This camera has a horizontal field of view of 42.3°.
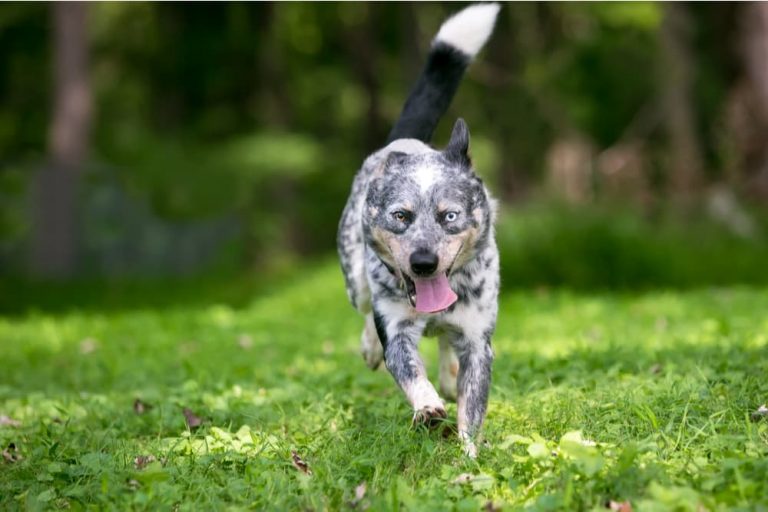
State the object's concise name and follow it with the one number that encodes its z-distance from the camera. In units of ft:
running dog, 14.28
